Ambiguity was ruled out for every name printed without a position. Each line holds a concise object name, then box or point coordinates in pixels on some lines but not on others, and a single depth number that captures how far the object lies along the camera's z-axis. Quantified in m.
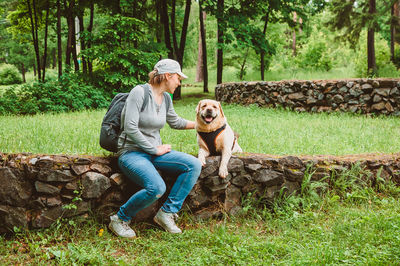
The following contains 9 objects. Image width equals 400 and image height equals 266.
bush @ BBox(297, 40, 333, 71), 23.08
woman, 3.81
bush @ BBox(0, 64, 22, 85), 32.16
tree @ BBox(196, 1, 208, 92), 19.62
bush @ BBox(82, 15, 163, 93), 13.35
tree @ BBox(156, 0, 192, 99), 16.52
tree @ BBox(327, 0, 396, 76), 14.43
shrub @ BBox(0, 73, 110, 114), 11.16
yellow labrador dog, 4.36
